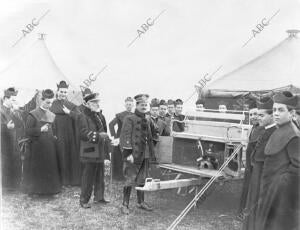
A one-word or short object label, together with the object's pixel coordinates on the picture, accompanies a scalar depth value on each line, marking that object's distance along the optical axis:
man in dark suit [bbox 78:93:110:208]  5.40
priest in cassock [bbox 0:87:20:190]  5.91
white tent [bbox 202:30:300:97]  8.62
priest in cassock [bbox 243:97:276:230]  3.79
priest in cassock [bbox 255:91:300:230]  3.26
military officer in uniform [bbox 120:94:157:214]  5.12
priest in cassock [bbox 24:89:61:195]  5.74
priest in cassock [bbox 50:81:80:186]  6.75
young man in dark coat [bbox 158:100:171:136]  6.53
